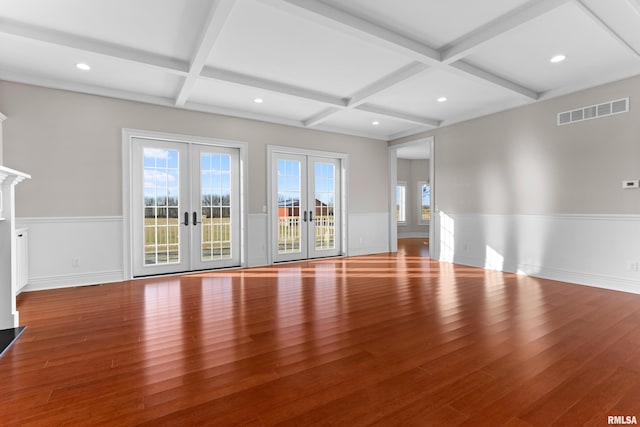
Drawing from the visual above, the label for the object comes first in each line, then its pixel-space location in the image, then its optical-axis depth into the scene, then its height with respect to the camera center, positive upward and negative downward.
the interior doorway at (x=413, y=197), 11.53 +0.45
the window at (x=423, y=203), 11.65 +0.22
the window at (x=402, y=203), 11.56 +0.23
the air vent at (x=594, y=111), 4.20 +1.34
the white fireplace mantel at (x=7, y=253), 2.85 -0.36
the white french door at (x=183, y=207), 5.12 +0.08
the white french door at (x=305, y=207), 6.46 +0.07
